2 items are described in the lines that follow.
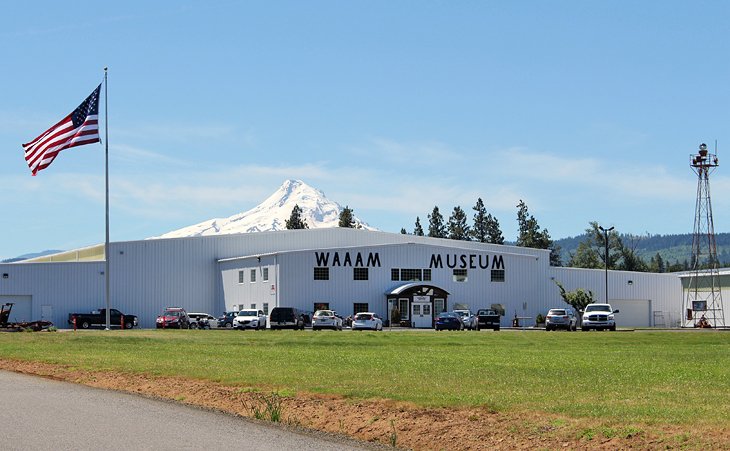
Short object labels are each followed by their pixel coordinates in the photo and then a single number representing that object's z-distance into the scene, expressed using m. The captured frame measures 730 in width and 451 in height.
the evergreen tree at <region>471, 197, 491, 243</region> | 168.88
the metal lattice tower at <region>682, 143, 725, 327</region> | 92.12
